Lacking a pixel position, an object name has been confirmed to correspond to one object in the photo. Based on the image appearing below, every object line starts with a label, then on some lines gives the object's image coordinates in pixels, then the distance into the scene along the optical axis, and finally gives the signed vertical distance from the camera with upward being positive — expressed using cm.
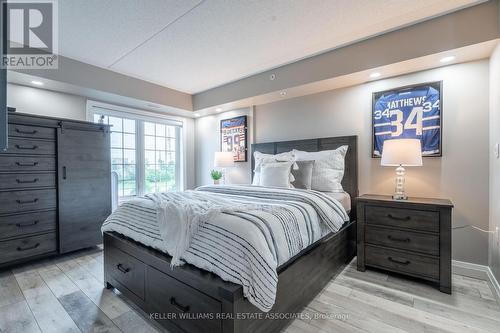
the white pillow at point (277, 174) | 280 -13
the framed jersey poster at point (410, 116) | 247 +52
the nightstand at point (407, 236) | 205 -68
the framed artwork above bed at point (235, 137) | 410 +49
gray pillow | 280 -13
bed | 126 -80
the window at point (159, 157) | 430 +14
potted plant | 407 -19
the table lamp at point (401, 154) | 224 +9
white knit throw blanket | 149 -35
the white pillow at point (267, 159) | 310 +6
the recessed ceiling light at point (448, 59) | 226 +100
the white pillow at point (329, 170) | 283 -8
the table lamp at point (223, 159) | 396 +8
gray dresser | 246 -25
